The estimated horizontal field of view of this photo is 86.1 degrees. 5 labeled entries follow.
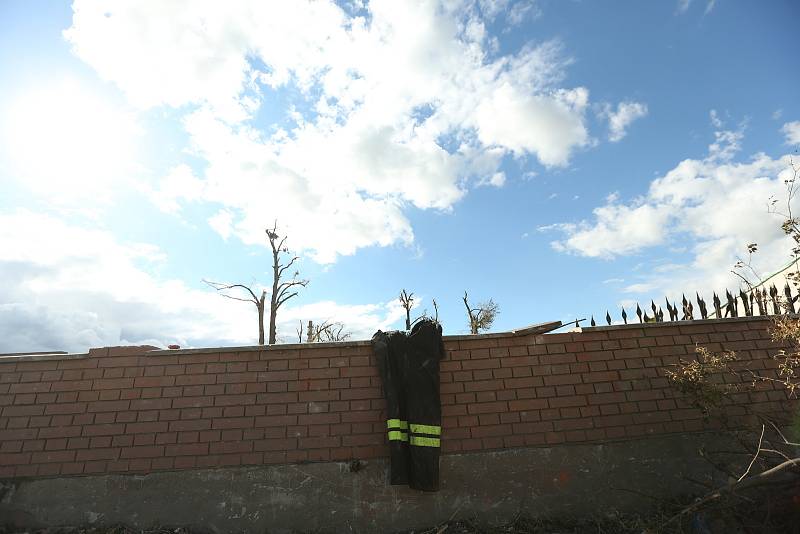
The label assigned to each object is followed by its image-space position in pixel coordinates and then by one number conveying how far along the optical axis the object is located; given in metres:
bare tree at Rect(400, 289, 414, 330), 28.23
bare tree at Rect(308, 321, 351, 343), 27.28
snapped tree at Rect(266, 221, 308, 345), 21.53
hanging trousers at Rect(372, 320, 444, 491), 4.46
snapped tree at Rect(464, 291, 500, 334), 26.42
